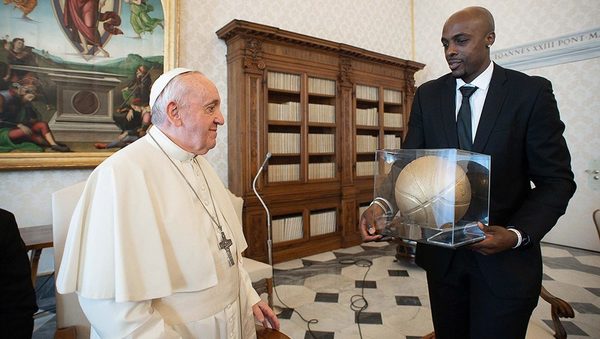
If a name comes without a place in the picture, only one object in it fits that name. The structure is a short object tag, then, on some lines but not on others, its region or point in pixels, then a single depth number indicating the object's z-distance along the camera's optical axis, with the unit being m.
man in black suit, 1.18
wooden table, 2.50
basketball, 1.00
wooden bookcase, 4.21
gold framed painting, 3.11
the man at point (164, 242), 1.14
